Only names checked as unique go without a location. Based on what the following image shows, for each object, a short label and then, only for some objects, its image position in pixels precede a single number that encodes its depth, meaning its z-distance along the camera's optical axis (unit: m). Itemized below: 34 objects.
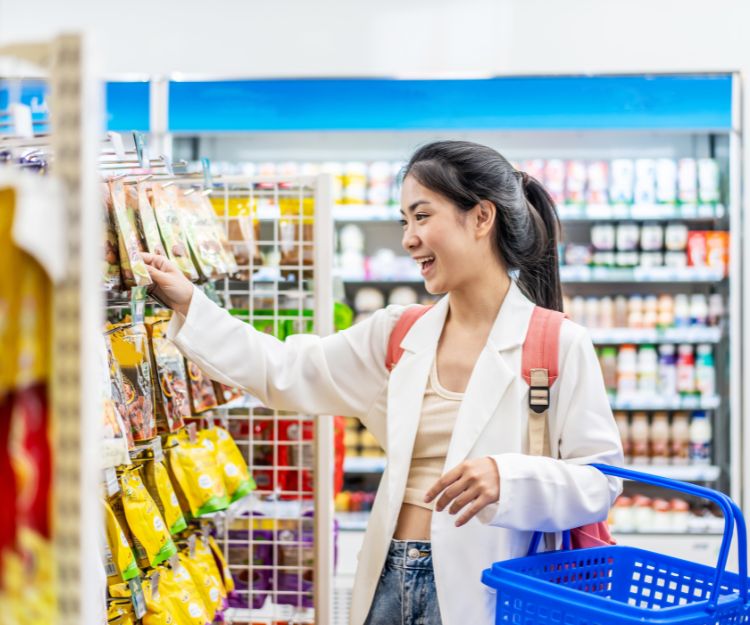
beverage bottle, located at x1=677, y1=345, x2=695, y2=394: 5.15
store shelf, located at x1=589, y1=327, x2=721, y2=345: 4.96
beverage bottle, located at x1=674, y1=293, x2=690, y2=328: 5.11
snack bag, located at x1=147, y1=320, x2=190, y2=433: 2.31
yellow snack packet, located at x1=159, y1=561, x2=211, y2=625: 2.27
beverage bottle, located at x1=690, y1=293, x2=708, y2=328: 5.09
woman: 1.95
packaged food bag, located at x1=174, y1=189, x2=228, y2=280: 2.53
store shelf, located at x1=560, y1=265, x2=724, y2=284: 4.98
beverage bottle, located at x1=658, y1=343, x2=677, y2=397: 5.17
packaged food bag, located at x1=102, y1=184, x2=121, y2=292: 1.99
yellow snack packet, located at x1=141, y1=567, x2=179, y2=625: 2.19
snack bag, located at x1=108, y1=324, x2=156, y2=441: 2.11
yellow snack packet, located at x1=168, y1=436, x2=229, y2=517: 2.44
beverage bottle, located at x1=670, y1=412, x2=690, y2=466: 5.19
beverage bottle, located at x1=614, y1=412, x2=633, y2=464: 5.25
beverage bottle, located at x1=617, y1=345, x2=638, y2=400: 5.17
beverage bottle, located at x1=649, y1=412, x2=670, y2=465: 5.21
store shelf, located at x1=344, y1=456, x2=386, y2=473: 5.10
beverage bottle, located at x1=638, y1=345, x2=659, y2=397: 5.19
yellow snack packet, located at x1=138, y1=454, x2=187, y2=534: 2.24
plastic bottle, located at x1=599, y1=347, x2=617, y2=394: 5.20
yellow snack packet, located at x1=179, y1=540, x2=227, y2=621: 2.45
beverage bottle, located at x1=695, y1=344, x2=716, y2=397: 5.13
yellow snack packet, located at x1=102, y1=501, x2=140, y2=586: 1.95
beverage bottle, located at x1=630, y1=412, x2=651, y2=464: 5.21
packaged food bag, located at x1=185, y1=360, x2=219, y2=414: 2.54
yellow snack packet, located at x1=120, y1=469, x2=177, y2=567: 2.05
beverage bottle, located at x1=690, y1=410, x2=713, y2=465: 5.16
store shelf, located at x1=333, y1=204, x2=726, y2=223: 4.99
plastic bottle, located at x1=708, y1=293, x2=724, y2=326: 5.10
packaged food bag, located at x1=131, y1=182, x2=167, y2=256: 2.22
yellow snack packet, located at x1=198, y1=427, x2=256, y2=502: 2.66
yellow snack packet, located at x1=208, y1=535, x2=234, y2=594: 2.69
